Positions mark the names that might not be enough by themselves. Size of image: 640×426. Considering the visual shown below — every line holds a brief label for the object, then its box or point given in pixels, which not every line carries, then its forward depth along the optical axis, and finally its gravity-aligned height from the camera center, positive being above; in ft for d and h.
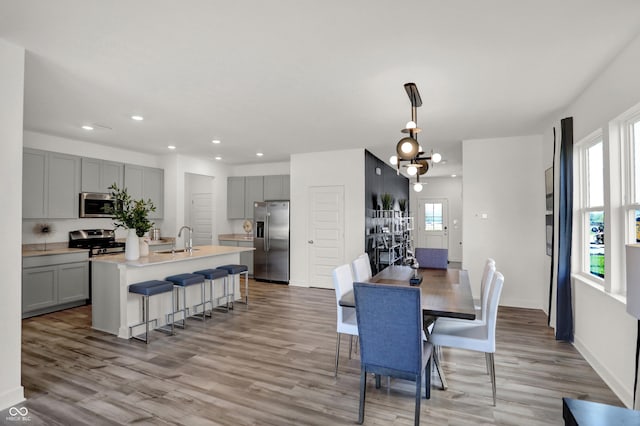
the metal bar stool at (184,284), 13.79 -2.80
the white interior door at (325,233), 21.04 -1.05
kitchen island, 12.76 -2.76
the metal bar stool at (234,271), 16.43 -2.71
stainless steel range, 17.48 -1.39
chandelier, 9.55 +1.97
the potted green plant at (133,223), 13.19 -0.27
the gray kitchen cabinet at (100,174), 18.20 +2.38
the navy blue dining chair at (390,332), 6.84 -2.44
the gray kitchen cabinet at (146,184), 20.47 +2.05
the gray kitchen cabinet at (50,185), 15.79 +1.58
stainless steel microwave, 17.94 +0.71
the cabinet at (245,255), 24.75 -2.83
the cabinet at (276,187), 24.62 +2.16
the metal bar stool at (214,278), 15.06 -2.82
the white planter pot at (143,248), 14.46 -1.37
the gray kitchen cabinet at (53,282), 14.85 -3.10
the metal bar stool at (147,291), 12.29 -2.79
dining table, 7.63 -2.10
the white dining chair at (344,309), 9.41 -2.73
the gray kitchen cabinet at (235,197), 26.35 +1.52
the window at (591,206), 10.77 +0.33
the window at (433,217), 35.19 -0.07
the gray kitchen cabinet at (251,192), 25.58 +1.88
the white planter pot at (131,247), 13.15 -1.20
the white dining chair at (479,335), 8.13 -3.02
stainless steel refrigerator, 22.84 -1.70
